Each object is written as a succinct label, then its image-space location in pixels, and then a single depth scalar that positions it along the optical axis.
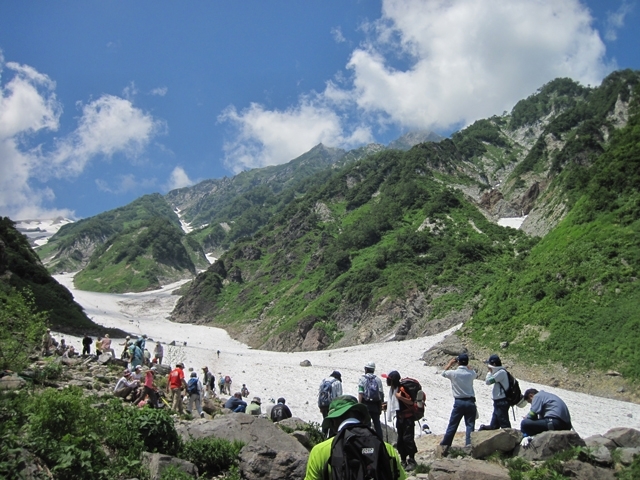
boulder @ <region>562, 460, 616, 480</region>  7.36
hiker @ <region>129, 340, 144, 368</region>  18.06
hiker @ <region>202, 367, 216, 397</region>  21.06
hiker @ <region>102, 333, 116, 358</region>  22.58
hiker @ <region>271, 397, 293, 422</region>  12.02
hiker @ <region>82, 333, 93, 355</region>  23.72
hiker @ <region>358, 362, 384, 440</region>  9.03
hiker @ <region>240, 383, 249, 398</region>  23.94
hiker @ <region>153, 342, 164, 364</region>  26.20
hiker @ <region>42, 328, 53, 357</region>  20.28
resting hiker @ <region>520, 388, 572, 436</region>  8.70
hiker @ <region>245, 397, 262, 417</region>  12.99
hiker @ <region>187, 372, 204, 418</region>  13.86
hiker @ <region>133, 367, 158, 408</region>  12.67
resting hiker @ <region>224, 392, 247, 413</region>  14.34
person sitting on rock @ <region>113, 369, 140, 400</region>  13.48
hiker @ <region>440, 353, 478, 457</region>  8.84
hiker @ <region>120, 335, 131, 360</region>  20.24
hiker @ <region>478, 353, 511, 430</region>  9.27
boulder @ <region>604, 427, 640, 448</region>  8.73
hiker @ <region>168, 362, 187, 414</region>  13.39
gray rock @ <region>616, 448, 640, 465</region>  7.64
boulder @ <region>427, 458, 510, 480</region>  6.96
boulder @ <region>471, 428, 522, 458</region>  8.65
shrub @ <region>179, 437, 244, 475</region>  8.09
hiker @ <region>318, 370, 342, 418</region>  9.38
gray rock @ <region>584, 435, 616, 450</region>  8.46
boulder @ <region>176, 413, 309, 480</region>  7.56
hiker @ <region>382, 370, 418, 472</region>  8.63
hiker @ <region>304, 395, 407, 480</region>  3.22
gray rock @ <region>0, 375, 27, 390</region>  10.42
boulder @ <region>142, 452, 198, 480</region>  7.02
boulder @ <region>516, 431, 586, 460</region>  8.02
